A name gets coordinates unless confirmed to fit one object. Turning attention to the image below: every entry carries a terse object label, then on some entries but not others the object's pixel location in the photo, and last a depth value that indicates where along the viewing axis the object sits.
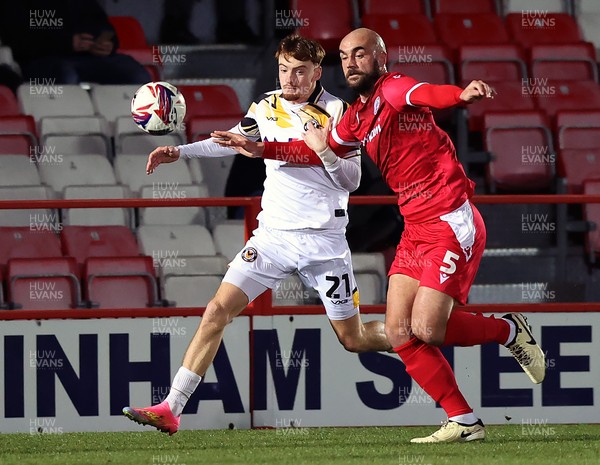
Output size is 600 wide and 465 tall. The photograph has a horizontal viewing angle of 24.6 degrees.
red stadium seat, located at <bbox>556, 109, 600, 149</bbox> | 10.72
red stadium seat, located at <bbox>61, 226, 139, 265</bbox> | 9.08
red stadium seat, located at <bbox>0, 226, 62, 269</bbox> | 8.89
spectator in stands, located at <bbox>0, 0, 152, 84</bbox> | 10.77
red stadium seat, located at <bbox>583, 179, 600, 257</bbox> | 9.80
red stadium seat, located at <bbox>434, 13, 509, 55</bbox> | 11.97
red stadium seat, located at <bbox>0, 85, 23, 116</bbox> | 10.52
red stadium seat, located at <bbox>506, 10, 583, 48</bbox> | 12.11
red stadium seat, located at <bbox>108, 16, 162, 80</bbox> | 11.33
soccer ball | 6.93
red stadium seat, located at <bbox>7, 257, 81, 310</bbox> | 8.29
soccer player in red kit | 6.17
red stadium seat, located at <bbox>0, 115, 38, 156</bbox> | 10.09
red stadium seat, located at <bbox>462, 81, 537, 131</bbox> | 11.08
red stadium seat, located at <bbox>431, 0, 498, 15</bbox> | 12.40
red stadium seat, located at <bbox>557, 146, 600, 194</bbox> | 10.40
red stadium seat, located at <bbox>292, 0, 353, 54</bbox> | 11.53
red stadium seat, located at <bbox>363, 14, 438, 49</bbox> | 11.55
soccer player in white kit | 6.70
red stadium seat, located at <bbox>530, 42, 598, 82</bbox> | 11.62
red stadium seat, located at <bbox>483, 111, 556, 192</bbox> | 10.46
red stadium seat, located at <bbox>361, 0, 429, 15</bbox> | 12.02
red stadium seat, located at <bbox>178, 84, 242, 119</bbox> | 10.95
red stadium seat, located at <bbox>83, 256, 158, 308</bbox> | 8.48
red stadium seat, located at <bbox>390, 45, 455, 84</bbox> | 11.02
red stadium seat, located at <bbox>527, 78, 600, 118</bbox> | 11.33
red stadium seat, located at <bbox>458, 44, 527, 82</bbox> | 11.42
